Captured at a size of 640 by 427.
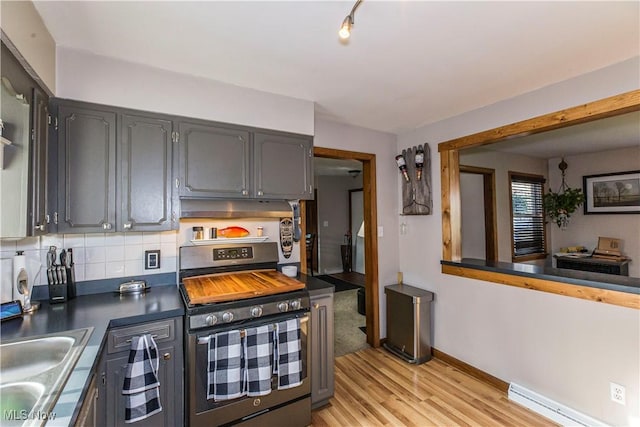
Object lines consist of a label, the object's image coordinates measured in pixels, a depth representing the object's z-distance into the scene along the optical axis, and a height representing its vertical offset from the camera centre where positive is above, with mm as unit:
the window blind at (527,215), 4383 +24
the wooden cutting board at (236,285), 1795 -446
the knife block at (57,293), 1775 -423
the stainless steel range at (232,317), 1728 -607
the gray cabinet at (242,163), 2072 +446
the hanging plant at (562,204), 4324 +186
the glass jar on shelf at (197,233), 2315 -89
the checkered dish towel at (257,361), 1820 -883
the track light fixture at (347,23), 1361 +927
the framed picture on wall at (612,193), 3891 +315
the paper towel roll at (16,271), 1588 -253
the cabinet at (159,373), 1535 -836
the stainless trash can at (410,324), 2971 -1102
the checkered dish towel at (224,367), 1739 -872
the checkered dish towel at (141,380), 1561 -849
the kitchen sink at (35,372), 892 -558
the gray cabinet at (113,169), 1749 +342
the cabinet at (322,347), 2221 -981
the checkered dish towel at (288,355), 1918 -892
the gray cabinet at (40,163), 1540 +338
